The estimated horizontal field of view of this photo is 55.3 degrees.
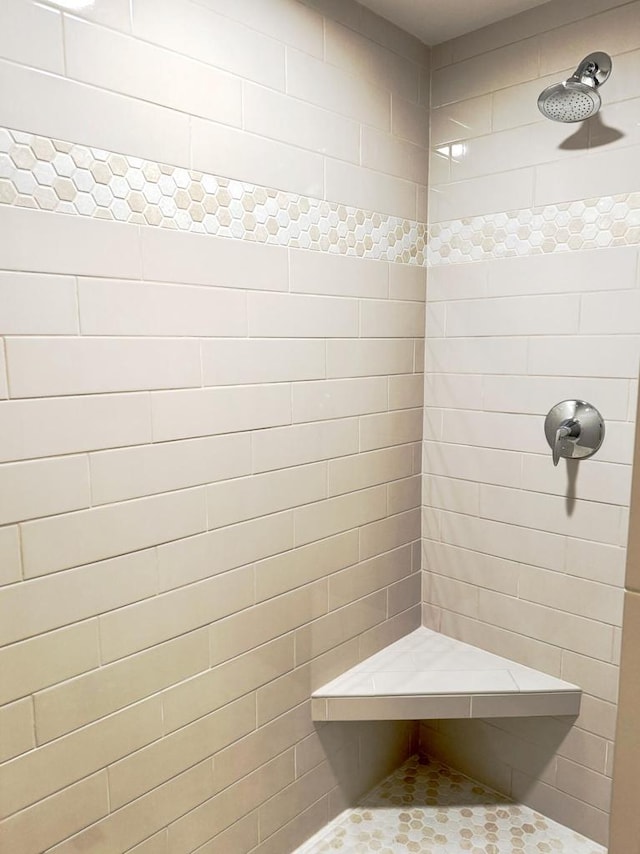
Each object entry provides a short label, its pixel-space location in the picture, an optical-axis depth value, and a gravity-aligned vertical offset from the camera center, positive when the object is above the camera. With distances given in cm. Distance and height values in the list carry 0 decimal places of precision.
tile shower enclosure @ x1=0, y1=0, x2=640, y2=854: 109 -12
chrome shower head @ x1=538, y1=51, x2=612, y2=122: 137 +55
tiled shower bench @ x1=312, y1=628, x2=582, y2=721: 165 -95
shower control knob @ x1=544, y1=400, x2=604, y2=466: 156 -22
